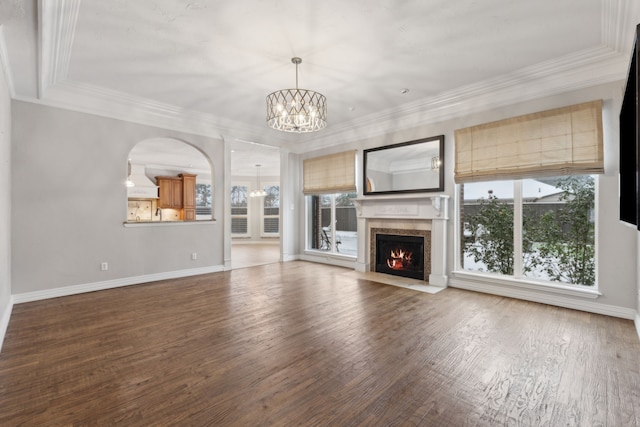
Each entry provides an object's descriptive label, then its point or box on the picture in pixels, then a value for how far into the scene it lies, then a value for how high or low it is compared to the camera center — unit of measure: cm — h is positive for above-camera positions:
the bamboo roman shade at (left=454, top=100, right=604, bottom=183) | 337 +81
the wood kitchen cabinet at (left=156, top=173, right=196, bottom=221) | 980 +60
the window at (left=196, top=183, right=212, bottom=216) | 1096 +45
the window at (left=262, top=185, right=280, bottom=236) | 1168 -4
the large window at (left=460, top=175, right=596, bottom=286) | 362 -24
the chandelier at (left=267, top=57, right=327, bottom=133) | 334 +108
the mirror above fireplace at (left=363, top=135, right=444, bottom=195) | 479 +75
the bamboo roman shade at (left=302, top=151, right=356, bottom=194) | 600 +80
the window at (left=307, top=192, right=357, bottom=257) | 628 -28
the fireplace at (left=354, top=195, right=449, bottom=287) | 462 -22
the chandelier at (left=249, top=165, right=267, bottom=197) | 1054 +64
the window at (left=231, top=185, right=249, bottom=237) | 1159 +0
